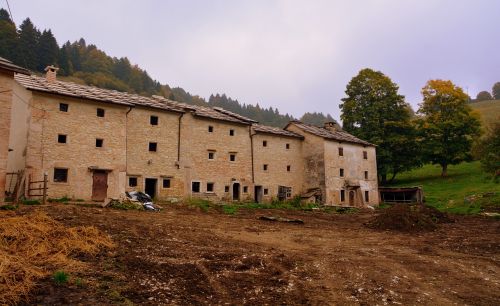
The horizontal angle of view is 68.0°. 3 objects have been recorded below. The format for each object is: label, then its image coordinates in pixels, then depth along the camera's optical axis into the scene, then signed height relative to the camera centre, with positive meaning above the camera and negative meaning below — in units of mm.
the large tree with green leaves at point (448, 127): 40969 +7498
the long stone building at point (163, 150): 22156 +3447
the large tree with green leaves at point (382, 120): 41062 +8531
